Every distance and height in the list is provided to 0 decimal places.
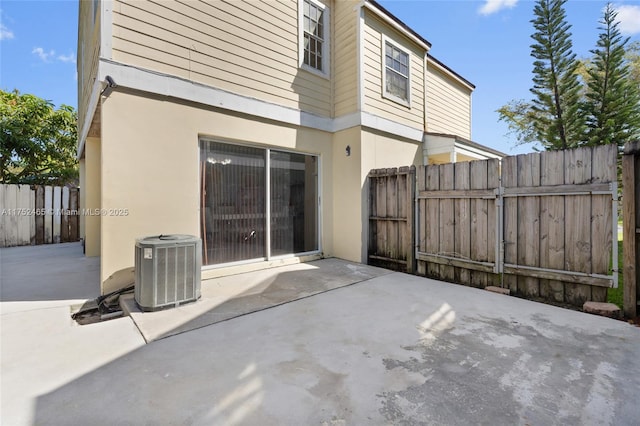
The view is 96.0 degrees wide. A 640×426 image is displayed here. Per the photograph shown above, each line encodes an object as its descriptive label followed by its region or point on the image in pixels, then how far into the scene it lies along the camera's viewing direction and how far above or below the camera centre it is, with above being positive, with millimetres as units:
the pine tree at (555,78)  9539 +4676
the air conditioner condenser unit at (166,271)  3127 -646
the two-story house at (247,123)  3705 +1564
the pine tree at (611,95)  9148 +3880
